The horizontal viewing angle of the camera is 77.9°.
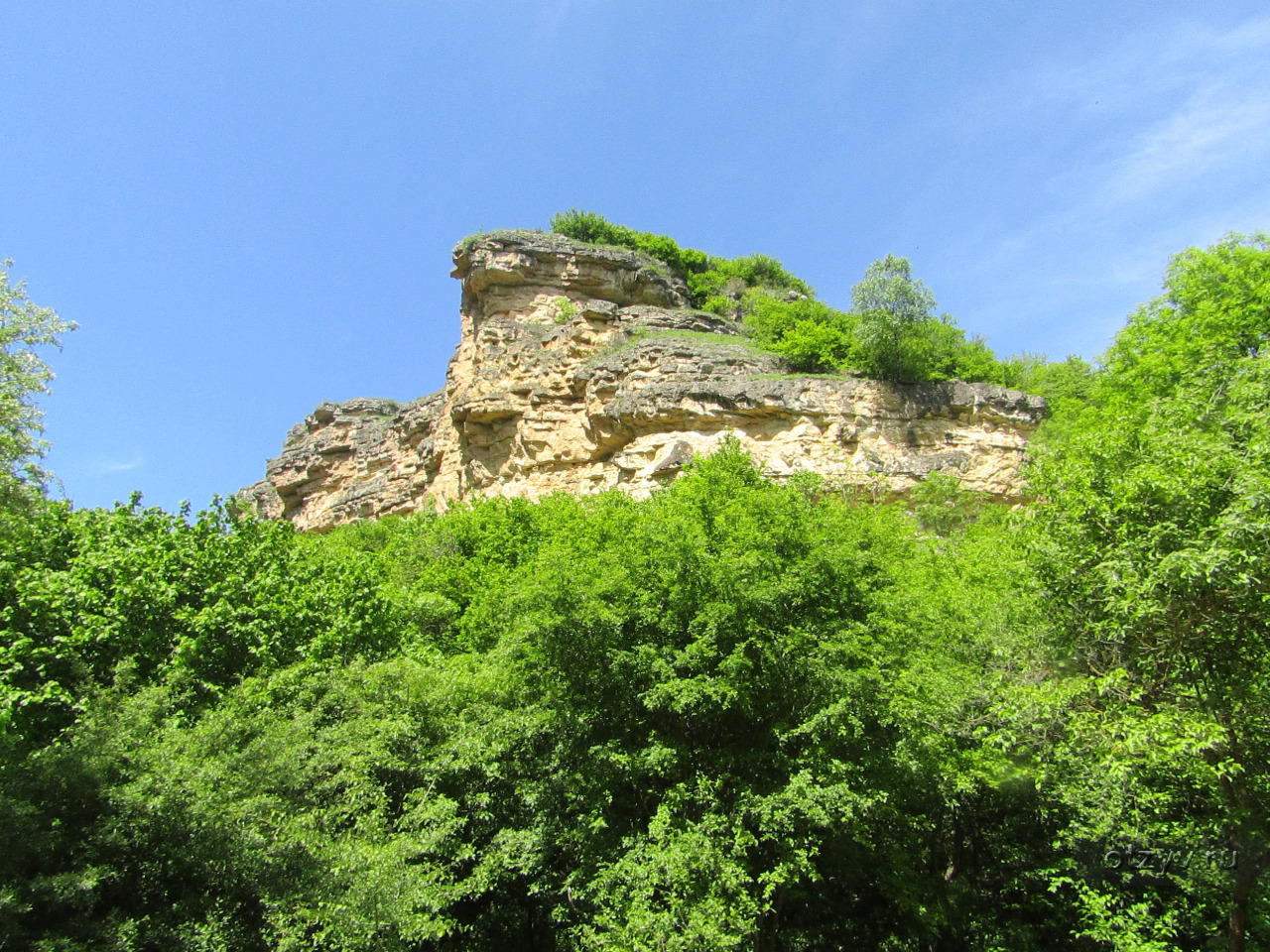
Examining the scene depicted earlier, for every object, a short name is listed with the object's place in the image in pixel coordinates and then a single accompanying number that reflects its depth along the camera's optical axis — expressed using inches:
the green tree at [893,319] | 1226.6
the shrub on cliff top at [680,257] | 1908.2
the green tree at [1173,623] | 326.0
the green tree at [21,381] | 481.4
